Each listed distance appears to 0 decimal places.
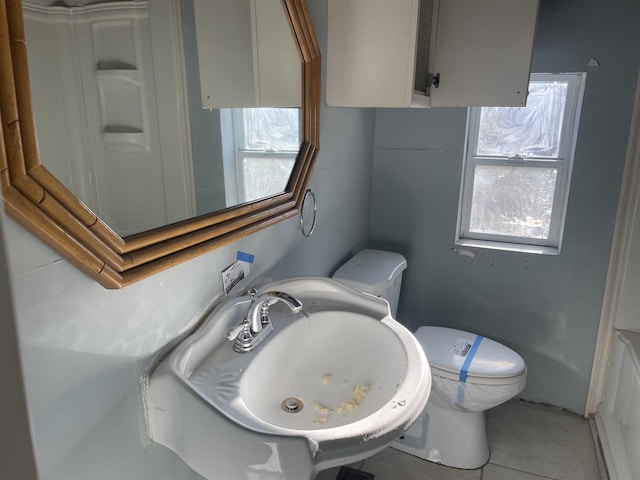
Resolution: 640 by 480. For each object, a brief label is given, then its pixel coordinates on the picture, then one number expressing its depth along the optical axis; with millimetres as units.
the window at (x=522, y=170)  2145
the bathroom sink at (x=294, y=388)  804
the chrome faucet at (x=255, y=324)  1076
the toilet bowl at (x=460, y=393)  1826
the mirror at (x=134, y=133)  643
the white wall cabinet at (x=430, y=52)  1446
